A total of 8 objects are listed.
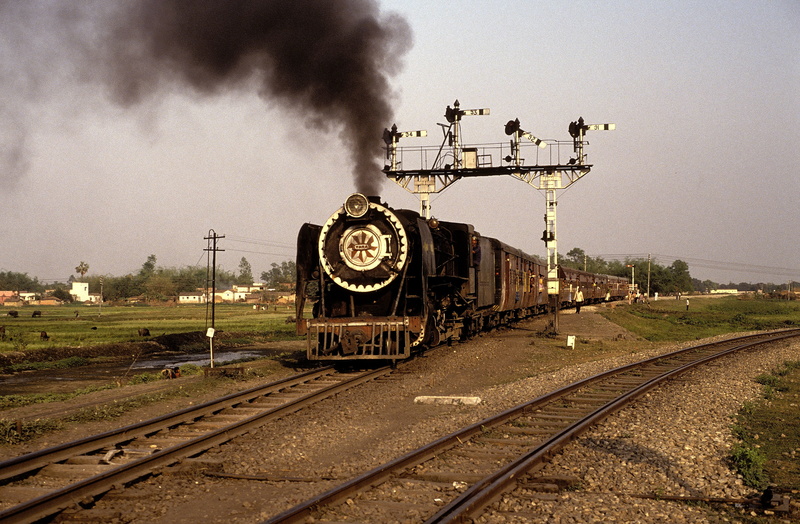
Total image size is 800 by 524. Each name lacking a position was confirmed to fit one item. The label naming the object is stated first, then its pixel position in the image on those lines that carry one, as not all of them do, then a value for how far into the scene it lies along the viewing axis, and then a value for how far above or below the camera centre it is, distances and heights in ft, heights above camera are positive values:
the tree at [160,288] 453.99 +2.24
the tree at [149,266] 642.35 +23.58
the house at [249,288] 590.59 +2.75
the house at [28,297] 525.63 -4.12
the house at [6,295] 497.62 -2.56
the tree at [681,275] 528.99 +12.12
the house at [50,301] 511.48 -7.10
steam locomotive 50.11 +0.70
